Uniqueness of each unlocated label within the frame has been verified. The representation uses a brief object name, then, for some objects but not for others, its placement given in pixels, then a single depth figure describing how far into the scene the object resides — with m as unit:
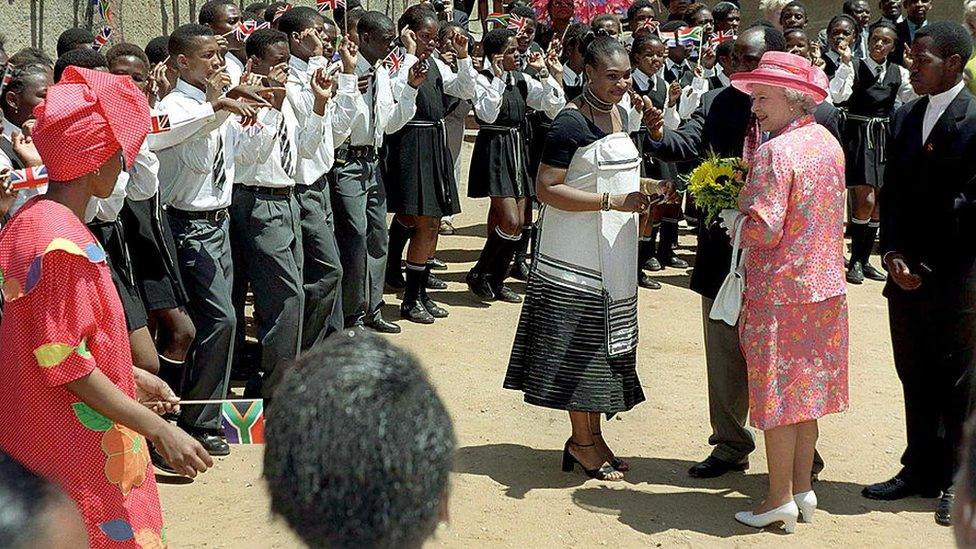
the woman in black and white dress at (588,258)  5.94
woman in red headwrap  3.43
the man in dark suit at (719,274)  6.06
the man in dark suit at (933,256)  5.79
